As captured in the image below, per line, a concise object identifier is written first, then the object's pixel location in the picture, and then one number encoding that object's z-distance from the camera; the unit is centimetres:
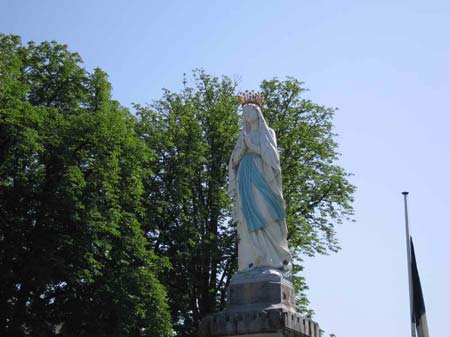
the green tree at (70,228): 2044
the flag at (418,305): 1853
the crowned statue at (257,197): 1423
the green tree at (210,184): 2578
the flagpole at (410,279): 2162
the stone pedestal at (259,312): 1265
